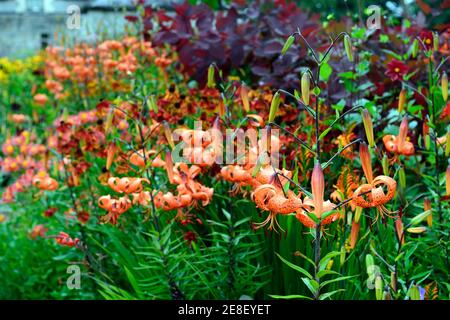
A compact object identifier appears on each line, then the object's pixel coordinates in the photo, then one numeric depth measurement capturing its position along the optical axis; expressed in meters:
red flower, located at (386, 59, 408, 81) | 2.94
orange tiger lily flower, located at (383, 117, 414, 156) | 2.39
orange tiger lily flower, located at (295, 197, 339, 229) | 1.63
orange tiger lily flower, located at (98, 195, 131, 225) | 2.42
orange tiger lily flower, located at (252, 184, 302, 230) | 1.59
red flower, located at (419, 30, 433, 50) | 2.69
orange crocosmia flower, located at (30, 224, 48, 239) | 3.84
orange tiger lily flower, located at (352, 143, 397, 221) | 1.61
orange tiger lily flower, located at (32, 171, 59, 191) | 3.03
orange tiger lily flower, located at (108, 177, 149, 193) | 2.36
